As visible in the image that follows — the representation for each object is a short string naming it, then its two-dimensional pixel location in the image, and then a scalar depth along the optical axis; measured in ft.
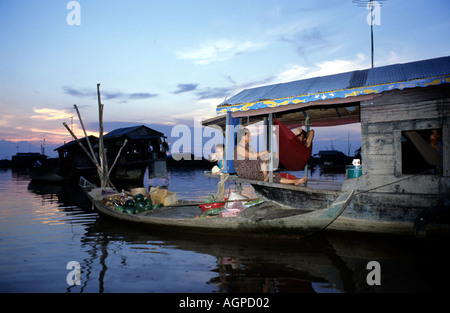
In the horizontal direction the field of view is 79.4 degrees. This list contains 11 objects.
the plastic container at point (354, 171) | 20.74
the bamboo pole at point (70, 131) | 39.77
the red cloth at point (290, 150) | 23.31
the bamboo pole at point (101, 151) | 41.83
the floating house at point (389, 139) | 18.07
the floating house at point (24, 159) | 194.08
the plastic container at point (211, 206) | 23.41
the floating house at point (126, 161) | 78.79
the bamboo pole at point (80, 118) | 41.09
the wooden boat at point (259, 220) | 18.28
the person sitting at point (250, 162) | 24.04
